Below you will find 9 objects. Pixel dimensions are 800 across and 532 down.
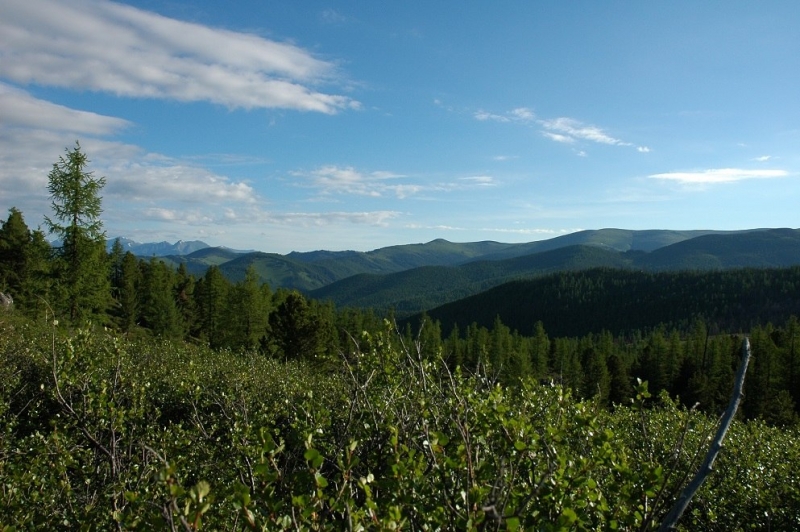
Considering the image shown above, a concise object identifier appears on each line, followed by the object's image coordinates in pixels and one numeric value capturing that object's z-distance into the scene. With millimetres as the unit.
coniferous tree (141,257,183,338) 42875
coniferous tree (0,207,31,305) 39819
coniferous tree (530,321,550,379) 72725
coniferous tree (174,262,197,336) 54625
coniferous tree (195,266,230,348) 45669
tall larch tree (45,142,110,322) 23156
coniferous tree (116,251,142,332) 46531
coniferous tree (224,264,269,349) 41656
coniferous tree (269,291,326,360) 36469
